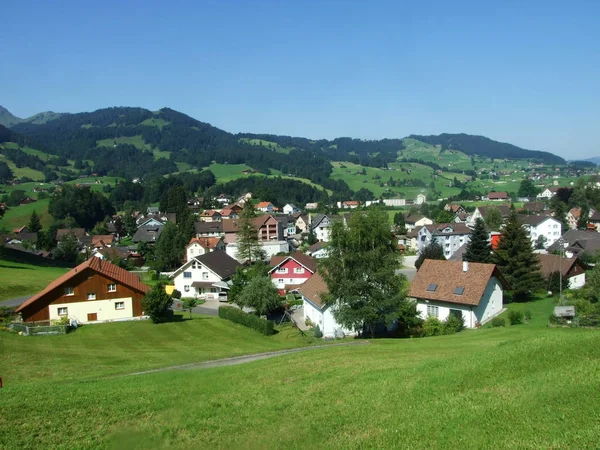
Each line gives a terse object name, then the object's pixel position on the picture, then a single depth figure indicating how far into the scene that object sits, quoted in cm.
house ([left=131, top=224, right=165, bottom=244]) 10333
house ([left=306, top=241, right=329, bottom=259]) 7912
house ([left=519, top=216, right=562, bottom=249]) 9369
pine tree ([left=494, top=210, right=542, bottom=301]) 4100
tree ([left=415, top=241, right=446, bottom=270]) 5597
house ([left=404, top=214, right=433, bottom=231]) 11834
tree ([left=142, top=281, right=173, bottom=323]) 3575
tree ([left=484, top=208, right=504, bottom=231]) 9894
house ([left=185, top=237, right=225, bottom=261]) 7862
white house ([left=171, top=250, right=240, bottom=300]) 5741
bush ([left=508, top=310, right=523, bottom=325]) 3028
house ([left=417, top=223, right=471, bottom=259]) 9044
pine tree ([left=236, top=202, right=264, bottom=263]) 7174
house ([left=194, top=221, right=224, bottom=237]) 10612
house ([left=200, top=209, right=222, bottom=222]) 13964
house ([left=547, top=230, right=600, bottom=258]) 6381
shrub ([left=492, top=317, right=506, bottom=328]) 2998
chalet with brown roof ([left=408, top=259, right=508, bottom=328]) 3309
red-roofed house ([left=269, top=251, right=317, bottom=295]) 5759
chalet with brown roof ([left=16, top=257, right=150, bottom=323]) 3456
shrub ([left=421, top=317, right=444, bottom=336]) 3028
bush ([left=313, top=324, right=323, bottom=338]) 3509
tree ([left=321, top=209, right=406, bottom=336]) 2911
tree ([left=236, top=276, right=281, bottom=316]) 4209
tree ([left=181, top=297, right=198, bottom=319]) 4580
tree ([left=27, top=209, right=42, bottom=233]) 11531
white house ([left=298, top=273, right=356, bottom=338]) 3497
